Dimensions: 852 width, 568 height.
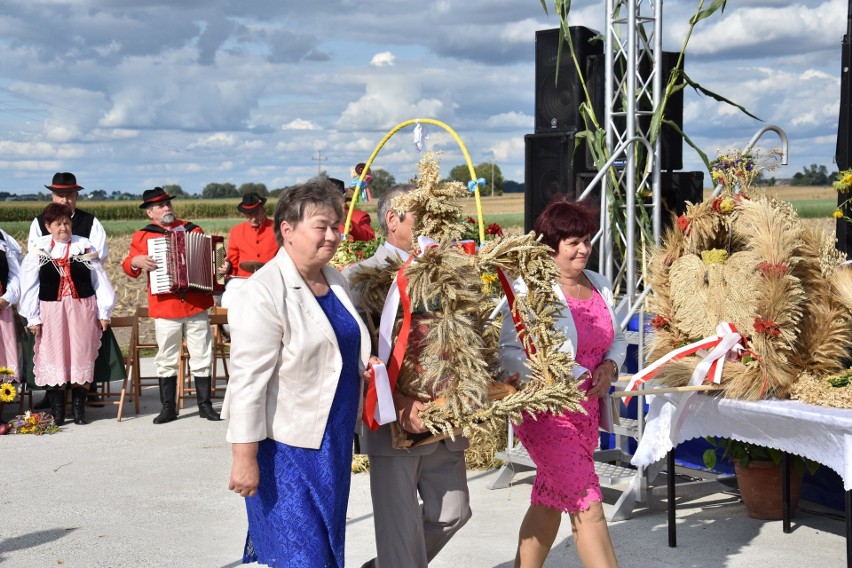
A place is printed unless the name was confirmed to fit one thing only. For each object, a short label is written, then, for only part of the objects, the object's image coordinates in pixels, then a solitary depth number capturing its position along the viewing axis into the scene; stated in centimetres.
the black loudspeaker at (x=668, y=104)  760
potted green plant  565
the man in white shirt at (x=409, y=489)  382
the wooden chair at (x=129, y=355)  942
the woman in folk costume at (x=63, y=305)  886
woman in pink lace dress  411
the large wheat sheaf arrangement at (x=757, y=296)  470
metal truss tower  627
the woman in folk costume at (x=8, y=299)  888
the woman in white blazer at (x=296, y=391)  341
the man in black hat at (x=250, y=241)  1000
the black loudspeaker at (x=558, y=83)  776
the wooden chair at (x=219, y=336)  992
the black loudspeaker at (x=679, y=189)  774
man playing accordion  911
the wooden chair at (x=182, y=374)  962
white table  448
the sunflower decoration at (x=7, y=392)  793
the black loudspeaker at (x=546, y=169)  780
